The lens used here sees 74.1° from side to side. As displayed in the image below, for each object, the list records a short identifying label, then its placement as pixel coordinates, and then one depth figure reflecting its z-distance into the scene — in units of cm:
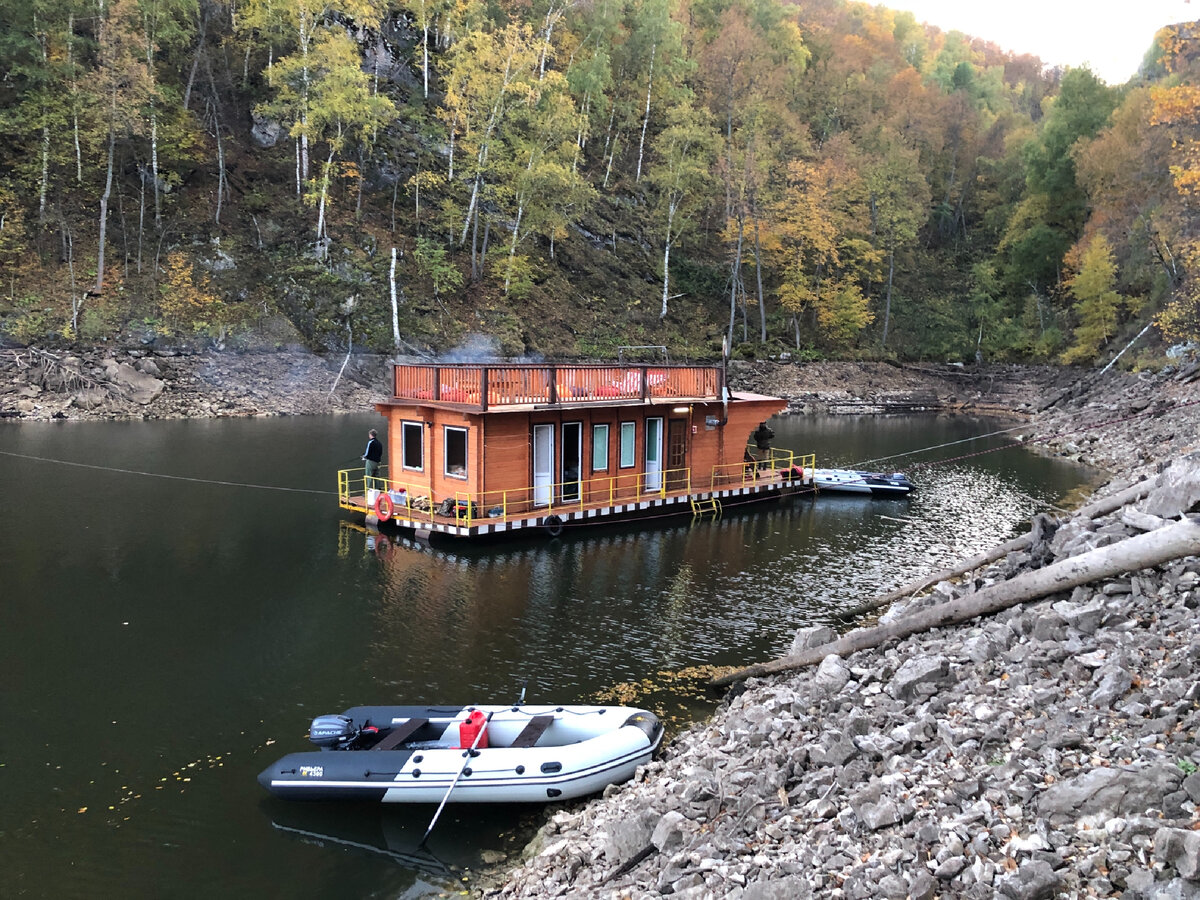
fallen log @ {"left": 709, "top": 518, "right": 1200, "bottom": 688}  909
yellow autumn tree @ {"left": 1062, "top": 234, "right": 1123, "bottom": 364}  5544
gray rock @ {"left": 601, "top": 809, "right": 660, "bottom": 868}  761
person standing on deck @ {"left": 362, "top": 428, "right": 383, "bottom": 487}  2490
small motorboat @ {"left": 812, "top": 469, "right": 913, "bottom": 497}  3070
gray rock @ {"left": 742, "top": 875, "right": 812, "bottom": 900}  590
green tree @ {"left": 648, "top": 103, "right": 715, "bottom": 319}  6097
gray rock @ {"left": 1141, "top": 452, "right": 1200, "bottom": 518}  967
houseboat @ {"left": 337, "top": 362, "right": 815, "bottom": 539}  2273
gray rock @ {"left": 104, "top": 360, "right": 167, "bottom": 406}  4306
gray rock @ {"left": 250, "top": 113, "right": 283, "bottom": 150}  5738
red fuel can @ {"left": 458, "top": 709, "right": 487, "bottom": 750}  1060
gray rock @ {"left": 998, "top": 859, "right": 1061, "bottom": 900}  506
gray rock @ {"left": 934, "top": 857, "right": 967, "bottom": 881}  554
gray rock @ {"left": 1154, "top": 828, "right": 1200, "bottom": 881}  464
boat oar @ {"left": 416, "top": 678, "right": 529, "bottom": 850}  924
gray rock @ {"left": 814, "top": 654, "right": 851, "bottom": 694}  974
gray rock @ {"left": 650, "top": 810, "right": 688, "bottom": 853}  736
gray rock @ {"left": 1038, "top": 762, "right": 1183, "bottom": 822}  556
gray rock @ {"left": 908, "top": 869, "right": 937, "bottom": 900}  543
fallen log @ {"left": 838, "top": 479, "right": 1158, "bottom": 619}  1269
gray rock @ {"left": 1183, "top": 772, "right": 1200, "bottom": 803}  535
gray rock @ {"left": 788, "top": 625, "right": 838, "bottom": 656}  1221
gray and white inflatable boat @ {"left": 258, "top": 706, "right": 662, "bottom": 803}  993
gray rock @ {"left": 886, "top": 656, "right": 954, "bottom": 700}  880
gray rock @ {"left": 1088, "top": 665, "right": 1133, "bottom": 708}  719
